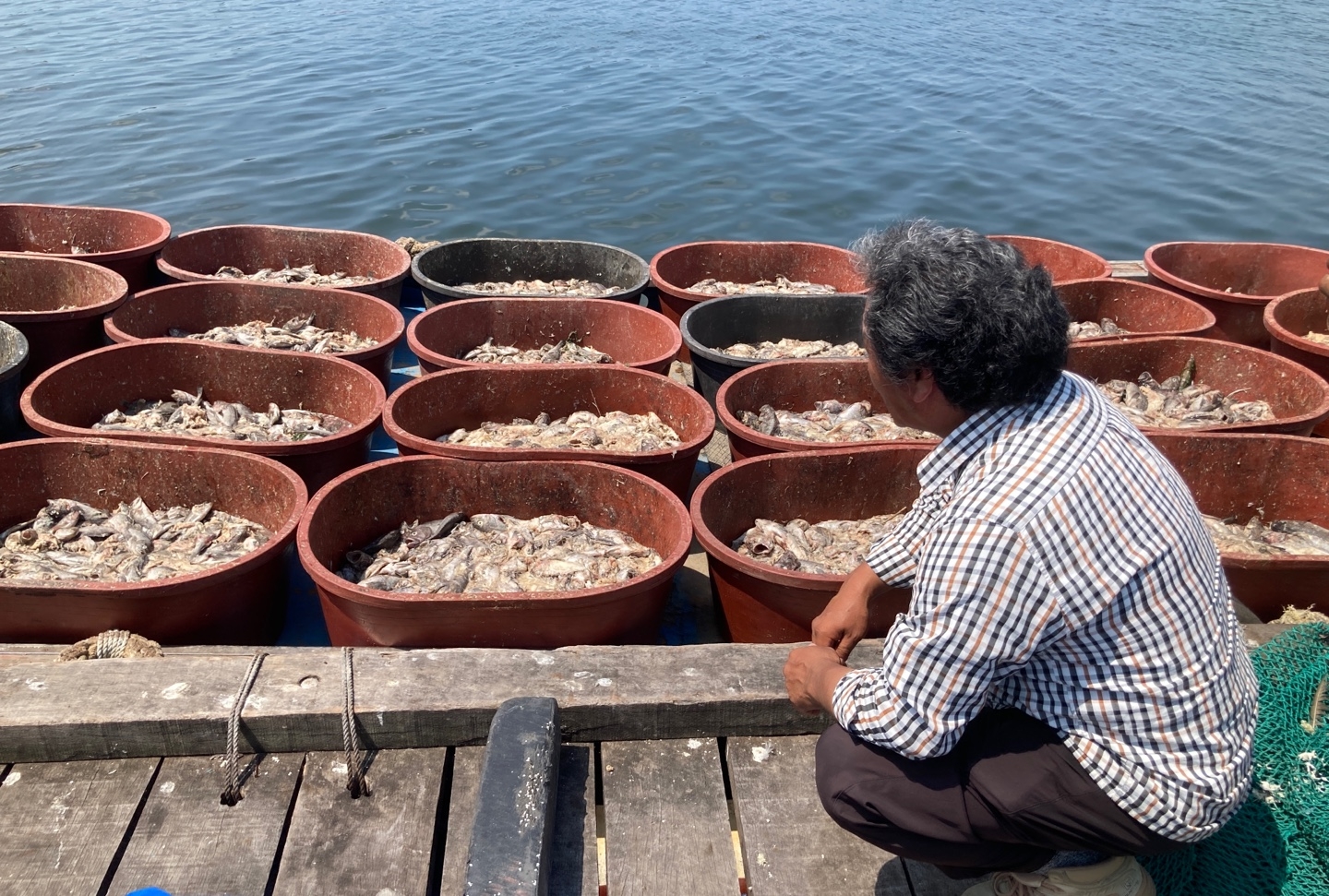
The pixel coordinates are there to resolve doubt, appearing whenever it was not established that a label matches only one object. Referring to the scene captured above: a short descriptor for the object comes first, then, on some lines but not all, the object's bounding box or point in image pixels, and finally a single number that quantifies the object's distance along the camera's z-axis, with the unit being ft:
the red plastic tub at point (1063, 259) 21.48
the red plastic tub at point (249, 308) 17.72
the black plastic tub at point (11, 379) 14.58
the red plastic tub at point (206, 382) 14.55
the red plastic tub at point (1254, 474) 13.83
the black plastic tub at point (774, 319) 18.72
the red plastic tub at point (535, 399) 14.60
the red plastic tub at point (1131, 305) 19.21
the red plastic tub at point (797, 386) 15.60
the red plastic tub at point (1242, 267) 21.66
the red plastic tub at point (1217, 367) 16.03
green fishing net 7.44
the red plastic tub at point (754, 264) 21.57
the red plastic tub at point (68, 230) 21.79
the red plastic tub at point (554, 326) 17.84
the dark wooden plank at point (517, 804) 6.93
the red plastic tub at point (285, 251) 21.11
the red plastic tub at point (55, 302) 16.55
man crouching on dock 5.65
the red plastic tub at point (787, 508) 10.77
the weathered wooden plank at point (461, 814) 7.64
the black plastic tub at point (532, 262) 21.75
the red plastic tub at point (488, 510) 10.16
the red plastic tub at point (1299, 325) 17.12
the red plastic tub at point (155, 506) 10.35
